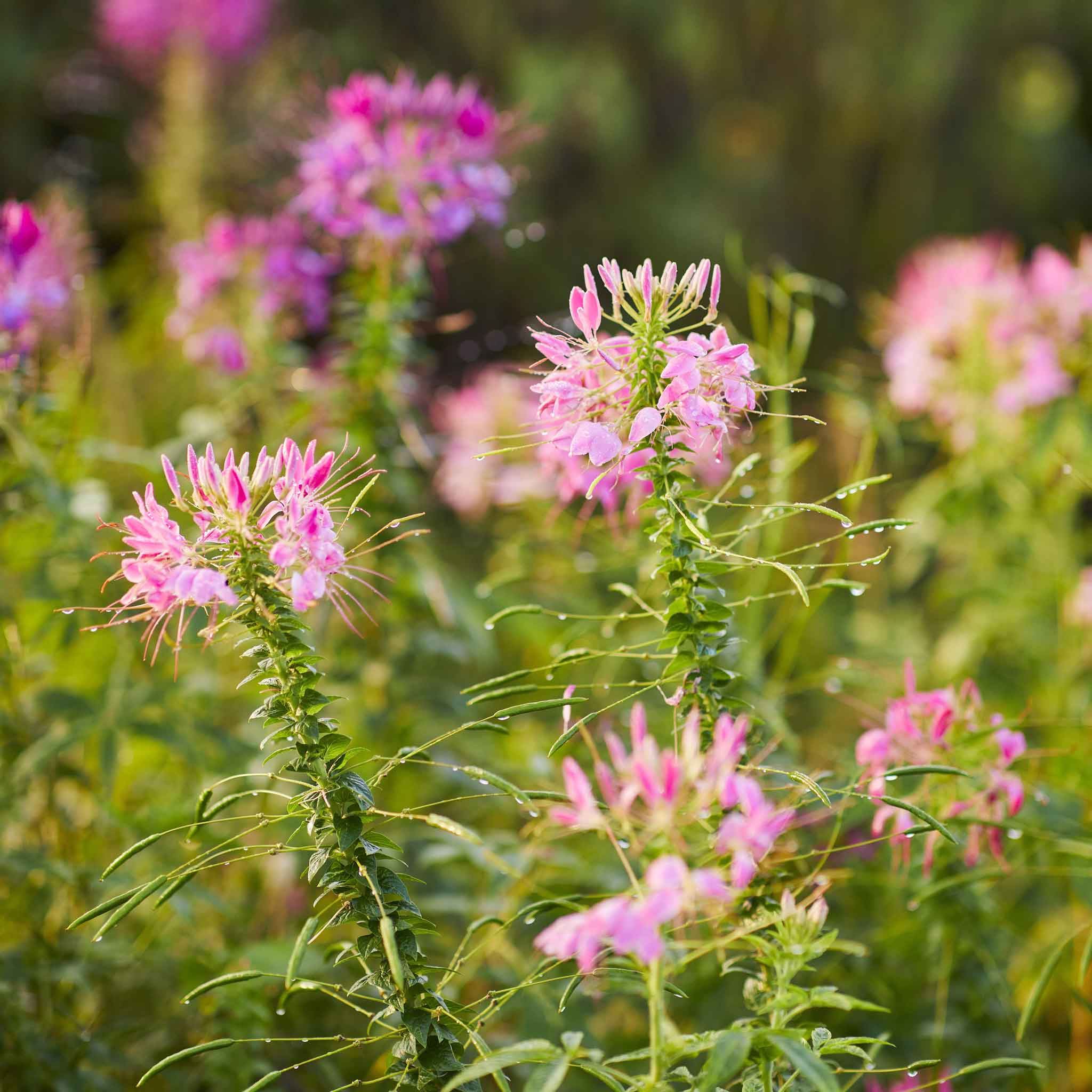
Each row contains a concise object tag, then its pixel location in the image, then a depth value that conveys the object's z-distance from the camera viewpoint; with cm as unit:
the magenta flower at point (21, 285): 306
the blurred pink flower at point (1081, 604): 362
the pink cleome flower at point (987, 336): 370
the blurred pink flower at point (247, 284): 385
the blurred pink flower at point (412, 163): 317
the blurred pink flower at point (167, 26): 836
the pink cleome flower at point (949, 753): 289
